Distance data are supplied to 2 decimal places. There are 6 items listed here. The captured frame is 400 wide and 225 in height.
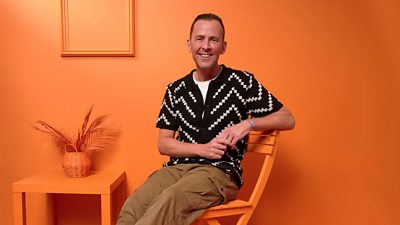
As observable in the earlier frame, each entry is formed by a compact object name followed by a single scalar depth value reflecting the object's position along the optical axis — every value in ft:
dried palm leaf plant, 6.99
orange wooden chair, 5.06
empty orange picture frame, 7.06
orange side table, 6.07
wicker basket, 6.62
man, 5.09
